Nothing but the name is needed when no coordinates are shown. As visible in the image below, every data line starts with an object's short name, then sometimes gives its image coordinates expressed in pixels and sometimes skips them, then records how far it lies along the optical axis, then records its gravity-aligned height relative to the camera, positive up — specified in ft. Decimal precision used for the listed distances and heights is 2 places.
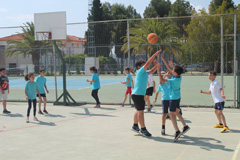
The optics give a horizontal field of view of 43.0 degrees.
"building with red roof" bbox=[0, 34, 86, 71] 155.57 +2.89
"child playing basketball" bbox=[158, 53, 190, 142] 21.97 -2.14
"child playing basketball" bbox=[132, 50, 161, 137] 22.88 -2.30
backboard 42.01 +5.64
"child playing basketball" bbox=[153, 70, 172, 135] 23.85 -2.68
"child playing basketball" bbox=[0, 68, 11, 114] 36.04 -2.55
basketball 25.63 +2.05
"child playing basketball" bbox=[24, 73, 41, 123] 30.37 -2.48
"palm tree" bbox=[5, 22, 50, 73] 130.52 +9.30
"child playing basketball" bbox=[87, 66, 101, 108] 38.93 -2.57
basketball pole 40.75 -3.33
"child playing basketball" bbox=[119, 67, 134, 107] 37.65 -2.28
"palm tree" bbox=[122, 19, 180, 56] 120.07 +13.28
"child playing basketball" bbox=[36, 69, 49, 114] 35.53 -2.10
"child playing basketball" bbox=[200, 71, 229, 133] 24.72 -2.69
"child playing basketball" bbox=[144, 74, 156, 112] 34.04 -2.77
